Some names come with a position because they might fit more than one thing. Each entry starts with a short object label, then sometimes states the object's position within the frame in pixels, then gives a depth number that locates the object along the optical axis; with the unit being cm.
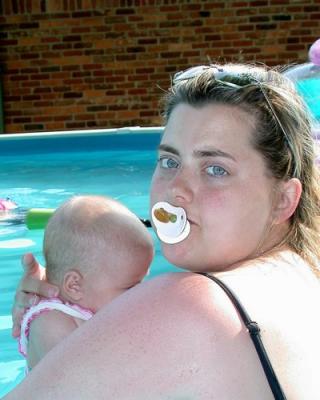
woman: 119
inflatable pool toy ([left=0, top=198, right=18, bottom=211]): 486
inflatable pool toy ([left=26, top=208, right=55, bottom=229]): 412
